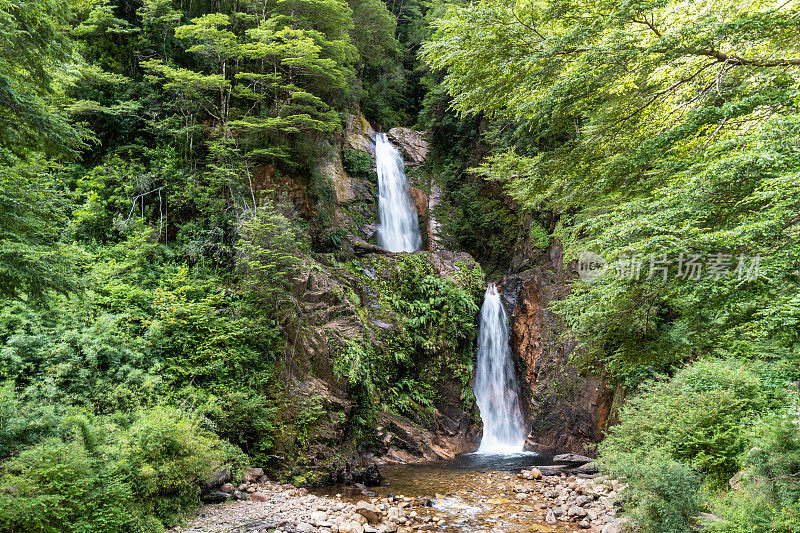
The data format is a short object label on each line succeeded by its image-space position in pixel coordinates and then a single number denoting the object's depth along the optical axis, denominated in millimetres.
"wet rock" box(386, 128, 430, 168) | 21200
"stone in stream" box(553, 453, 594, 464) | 10859
